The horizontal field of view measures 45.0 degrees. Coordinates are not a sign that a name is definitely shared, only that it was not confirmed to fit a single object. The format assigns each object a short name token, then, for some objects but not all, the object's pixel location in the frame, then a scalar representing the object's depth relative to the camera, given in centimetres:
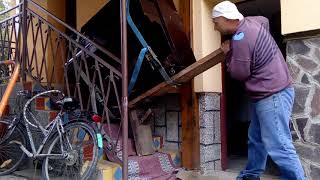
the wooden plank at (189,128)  512
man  328
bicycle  432
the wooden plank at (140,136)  496
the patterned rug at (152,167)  465
